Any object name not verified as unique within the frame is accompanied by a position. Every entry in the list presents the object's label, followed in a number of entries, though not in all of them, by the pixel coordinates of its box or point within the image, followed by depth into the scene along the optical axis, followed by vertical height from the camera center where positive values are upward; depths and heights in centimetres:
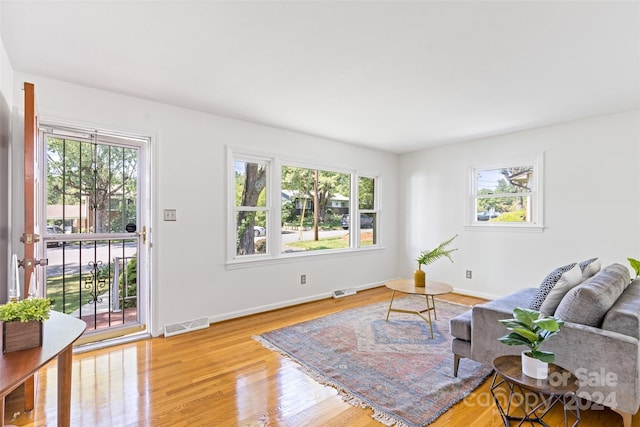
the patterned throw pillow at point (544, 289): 218 -55
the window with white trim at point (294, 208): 391 +5
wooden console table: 105 -54
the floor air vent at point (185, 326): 319 -121
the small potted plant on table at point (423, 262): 341 -56
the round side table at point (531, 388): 149 -84
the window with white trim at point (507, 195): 416 +23
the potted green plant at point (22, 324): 121 -44
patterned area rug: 204 -125
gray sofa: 167 -75
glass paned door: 296 -15
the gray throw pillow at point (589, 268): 246 -47
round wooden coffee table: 320 -83
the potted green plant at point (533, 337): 153 -65
